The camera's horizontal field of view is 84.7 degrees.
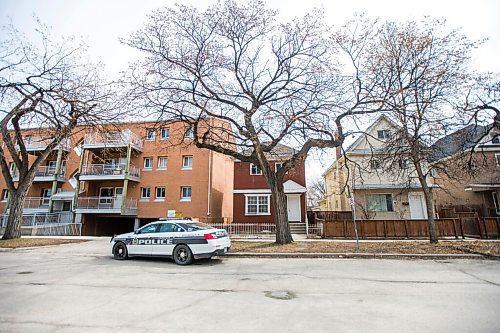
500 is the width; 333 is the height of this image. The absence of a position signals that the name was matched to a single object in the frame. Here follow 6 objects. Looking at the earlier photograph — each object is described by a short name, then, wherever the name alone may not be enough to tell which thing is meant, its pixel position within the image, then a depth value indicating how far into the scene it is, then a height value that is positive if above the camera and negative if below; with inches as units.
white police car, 373.1 -25.9
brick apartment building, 1008.2 +153.3
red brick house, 951.0 +96.6
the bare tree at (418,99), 510.3 +234.4
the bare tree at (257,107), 534.3 +227.8
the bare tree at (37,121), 609.9 +242.7
